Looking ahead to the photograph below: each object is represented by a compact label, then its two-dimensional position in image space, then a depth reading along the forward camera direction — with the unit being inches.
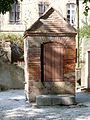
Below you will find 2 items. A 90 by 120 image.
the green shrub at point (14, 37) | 611.3
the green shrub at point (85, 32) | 598.5
